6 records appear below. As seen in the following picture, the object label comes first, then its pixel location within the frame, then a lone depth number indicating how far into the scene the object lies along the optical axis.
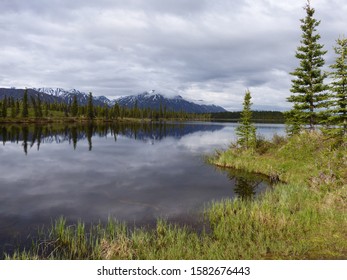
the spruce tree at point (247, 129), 37.72
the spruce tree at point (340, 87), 24.50
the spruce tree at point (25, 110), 150.70
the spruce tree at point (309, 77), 35.59
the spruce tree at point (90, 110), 175.01
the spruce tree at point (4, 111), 140.25
